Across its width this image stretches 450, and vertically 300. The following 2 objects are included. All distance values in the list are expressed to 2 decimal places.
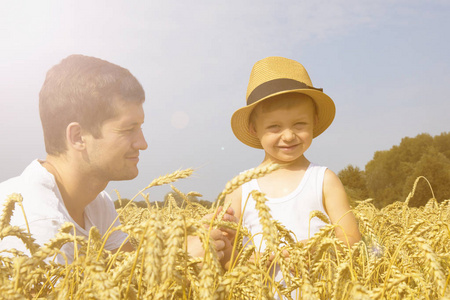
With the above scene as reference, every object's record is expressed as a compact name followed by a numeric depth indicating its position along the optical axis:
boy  2.41
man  2.35
